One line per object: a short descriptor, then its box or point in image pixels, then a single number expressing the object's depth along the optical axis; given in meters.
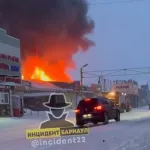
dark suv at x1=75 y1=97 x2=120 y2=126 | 22.51
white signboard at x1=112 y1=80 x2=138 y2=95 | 77.71
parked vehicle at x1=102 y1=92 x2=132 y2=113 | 48.16
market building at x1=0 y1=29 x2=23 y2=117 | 34.90
